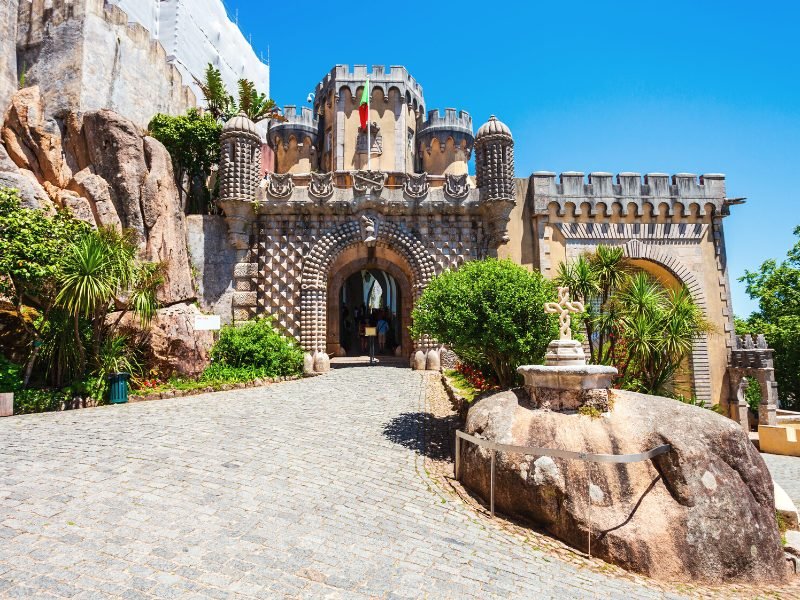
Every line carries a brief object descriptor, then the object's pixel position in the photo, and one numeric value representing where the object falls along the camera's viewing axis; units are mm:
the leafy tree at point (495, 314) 8844
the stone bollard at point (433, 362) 17172
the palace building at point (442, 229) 17516
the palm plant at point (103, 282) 10422
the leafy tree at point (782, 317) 25734
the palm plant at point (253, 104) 21719
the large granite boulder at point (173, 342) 12852
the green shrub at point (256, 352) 14992
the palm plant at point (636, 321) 11336
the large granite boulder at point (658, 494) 5633
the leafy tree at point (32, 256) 10016
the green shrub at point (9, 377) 10234
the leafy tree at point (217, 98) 21312
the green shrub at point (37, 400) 10062
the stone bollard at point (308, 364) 16250
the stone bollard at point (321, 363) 16750
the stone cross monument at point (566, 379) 6801
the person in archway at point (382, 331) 21516
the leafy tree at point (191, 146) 18734
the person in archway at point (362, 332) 22344
